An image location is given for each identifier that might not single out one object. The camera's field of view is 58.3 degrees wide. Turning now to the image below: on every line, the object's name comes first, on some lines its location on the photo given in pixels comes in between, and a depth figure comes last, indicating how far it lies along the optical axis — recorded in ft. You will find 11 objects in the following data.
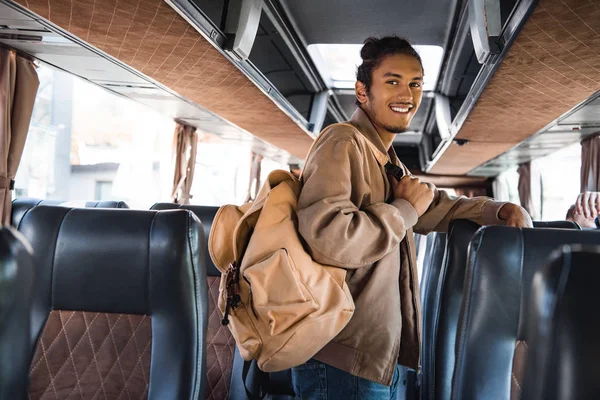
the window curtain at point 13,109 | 16.43
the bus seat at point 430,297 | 9.75
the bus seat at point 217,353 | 9.62
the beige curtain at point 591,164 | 26.80
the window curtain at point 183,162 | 31.48
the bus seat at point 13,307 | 2.61
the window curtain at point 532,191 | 40.70
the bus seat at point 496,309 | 5.44
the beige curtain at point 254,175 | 44.75
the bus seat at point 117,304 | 5.84
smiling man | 5.29
